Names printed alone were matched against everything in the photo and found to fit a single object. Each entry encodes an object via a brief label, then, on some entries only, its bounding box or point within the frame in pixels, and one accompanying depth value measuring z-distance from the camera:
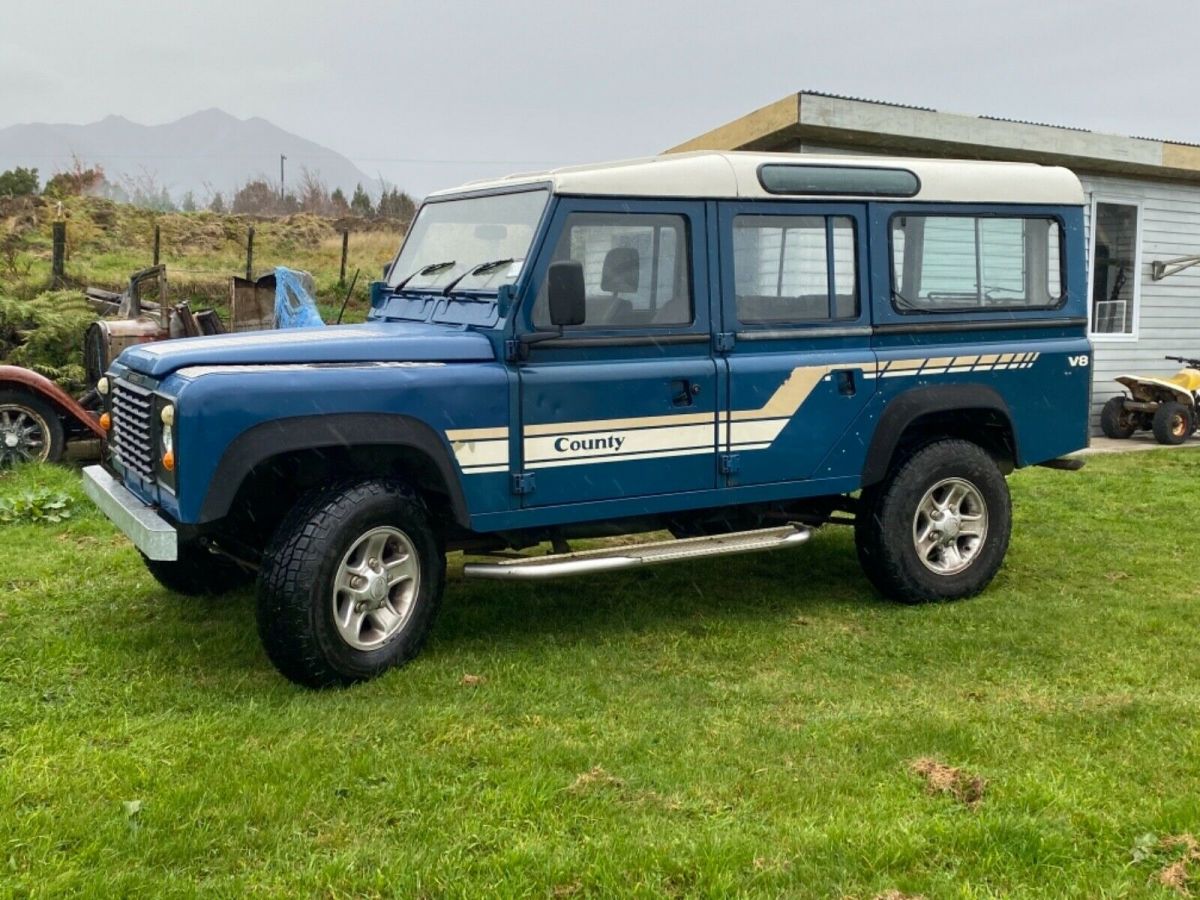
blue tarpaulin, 10.84
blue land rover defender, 4.50
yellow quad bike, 12.60
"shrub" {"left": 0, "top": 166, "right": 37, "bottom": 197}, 24.97
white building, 11.19
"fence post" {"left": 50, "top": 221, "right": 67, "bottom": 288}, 15.05
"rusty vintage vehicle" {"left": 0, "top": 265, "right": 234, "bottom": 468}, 9.01
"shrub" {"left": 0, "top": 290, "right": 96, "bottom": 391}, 11.31
